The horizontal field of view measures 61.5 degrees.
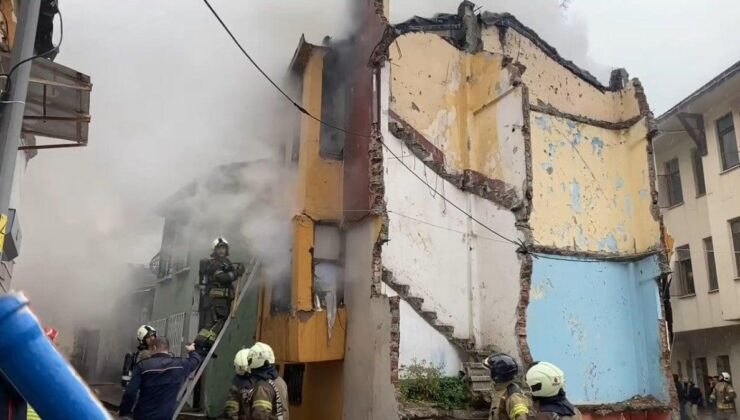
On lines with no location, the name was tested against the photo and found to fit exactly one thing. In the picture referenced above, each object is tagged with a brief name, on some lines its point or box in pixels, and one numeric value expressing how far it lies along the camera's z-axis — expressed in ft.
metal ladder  29.01
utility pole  15.75
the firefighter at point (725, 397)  46.65
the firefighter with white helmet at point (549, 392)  16.08
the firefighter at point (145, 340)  26.72
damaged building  32.78
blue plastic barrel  3.91
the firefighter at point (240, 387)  20.91
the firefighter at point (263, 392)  20.22
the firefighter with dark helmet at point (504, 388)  17.16
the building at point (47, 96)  20.85
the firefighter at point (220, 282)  34.22
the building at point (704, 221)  60.49
